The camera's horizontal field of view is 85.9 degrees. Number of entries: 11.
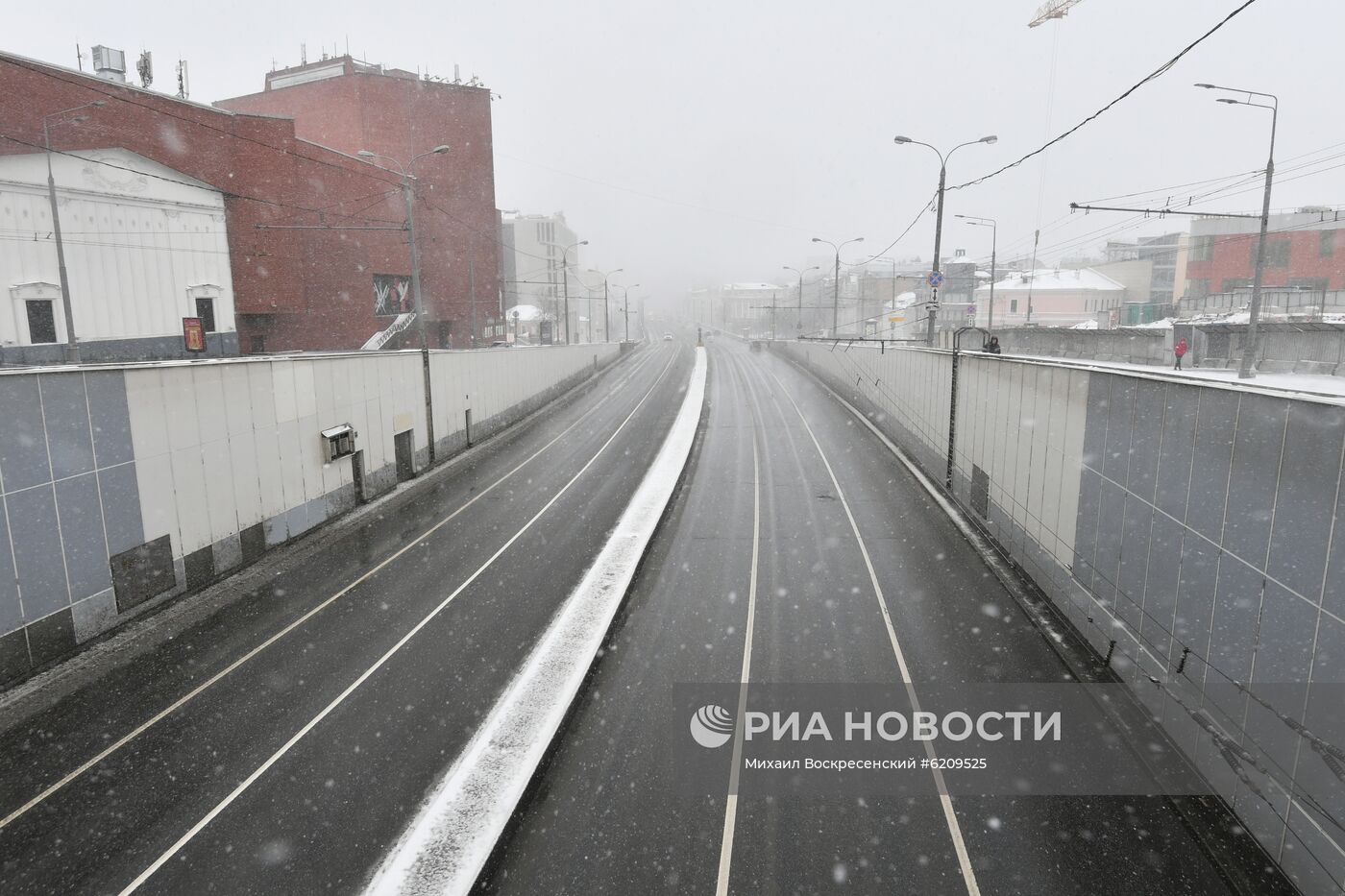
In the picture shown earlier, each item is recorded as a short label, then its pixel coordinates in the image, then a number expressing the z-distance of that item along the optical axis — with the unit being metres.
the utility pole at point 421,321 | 24.45
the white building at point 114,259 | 28.02
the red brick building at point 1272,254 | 63.53
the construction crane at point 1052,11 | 66.72
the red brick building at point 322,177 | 32.03
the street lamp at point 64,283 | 20.52
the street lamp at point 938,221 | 25.19
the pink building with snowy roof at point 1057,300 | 83.00
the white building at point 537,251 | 133.12
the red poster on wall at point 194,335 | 26.31
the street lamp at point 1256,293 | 20.67
